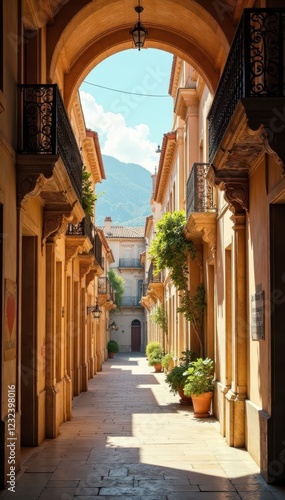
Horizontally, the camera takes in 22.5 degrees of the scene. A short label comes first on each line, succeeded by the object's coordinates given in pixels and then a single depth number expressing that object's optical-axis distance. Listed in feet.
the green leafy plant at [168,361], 85.10
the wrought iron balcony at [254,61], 28.53
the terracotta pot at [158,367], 112.47
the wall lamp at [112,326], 194.79
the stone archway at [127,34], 43.34
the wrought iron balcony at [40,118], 35.12
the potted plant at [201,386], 52.54
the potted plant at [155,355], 109.81
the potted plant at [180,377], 59.39
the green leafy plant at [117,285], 209.71
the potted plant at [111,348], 184.55
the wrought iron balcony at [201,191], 55.06
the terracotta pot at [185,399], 62.39
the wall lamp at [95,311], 93.61
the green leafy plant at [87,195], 62.80
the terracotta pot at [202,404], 53.01
